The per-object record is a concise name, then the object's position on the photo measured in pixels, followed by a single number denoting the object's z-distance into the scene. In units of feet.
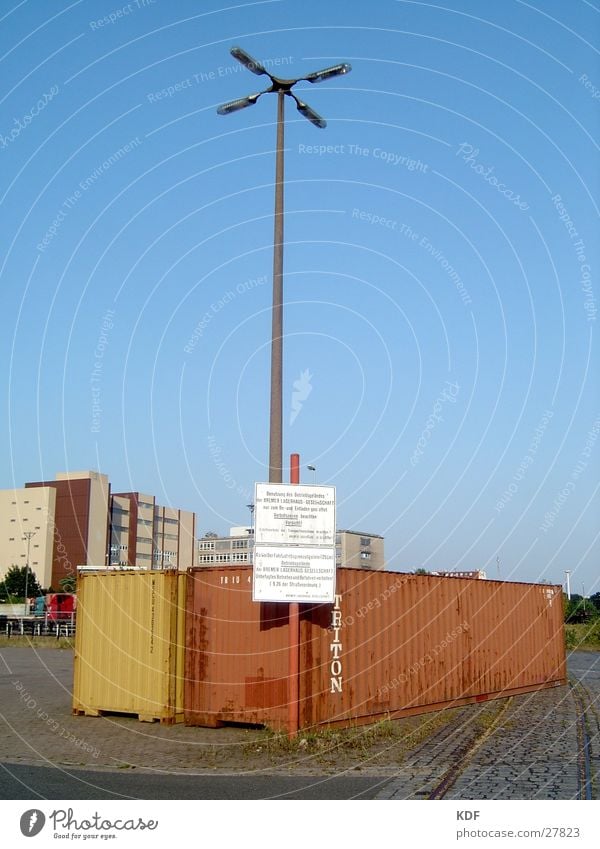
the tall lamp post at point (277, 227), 46.39
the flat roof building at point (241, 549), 248.11
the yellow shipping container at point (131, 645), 52.95
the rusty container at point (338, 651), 49.03
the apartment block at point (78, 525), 334.44
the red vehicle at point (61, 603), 184.43
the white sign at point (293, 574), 44.93
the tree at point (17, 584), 325.03
